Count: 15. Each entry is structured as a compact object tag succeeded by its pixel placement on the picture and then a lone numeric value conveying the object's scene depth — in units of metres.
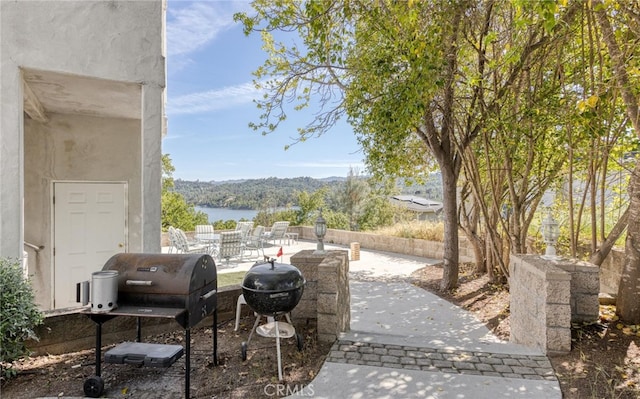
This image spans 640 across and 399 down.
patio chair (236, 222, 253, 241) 11.75
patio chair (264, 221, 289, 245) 13.09
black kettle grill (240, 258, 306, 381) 3.18
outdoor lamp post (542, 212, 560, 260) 4.29
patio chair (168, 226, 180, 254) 10.45
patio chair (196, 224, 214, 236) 12.39
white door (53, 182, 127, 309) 5.84
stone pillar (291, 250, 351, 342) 3.89
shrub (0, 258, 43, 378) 2.88
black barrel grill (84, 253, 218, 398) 2.85
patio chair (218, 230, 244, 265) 9.94
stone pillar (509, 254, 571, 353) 3.50
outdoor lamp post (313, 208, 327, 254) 4.86
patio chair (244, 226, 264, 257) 11.77
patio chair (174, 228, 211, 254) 10.34
